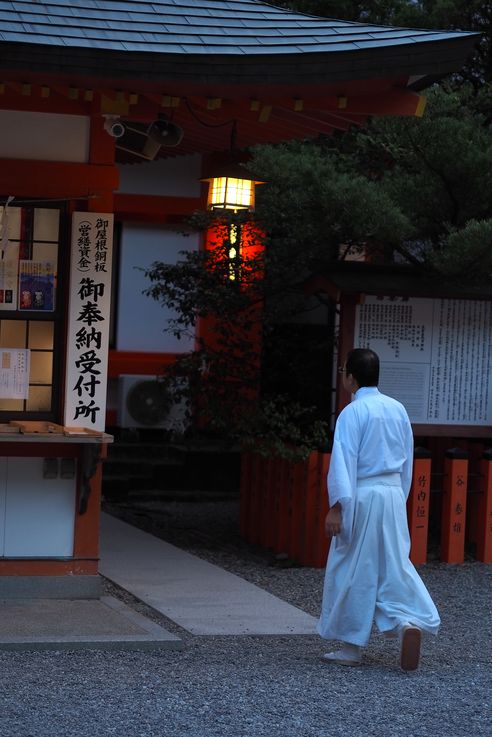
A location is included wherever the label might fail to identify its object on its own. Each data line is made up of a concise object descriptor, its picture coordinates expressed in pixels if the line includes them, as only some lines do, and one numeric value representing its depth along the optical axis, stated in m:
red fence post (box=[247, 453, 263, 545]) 15.99
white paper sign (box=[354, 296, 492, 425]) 14.94
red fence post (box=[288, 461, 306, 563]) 14.64
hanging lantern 13.65
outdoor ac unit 20.81
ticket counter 11.63
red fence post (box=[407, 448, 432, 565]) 14.63
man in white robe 9.53
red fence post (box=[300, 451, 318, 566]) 14.34
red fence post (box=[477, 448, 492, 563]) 15.20
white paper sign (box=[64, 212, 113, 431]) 11.68
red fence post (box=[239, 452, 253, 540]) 16.26
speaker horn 11.79
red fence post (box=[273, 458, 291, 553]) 15.07
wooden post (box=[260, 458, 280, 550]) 15.48
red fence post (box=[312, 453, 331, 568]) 14.21
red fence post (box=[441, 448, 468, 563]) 14.94
